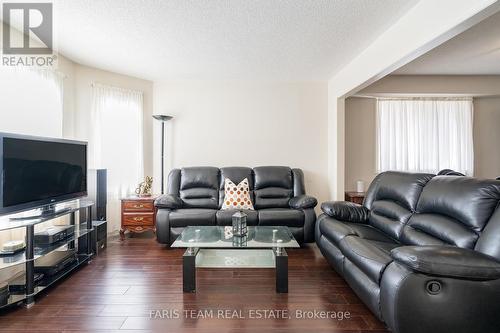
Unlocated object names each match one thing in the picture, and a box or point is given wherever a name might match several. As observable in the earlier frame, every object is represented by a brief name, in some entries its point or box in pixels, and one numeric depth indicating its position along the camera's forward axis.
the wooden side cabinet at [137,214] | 3.65
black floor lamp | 3.94
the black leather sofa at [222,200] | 3.31
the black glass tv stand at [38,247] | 2.03
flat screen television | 2.07
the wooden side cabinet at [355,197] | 3.96
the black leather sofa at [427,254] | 1.34
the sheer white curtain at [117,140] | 3.79
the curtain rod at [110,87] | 3.76
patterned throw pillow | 3.68
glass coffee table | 2.24
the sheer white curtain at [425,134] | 4.26
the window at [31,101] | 2.56
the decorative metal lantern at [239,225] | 2.56
